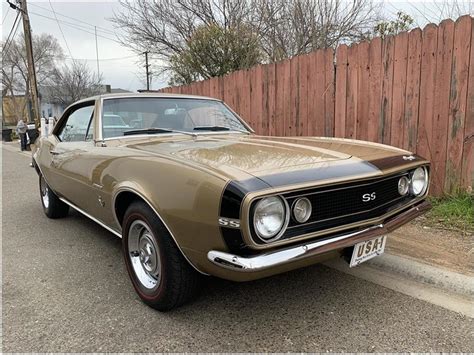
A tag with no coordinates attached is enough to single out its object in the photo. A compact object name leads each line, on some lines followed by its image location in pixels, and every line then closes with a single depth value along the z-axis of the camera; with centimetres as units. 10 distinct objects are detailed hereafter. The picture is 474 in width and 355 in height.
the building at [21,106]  4589
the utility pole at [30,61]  1611
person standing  1742
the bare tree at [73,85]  4034
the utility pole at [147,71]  1735
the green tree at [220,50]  1217
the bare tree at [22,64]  4003
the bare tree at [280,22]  1217
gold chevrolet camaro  201
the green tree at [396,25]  1145
